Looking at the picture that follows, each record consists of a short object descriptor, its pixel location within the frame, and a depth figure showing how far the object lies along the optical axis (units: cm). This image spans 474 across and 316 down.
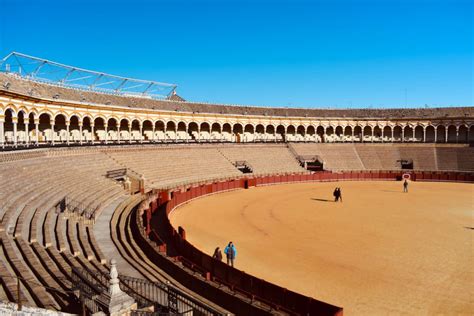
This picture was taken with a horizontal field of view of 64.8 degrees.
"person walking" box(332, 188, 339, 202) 3064
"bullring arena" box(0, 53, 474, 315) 1088
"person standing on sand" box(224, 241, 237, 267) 1464
